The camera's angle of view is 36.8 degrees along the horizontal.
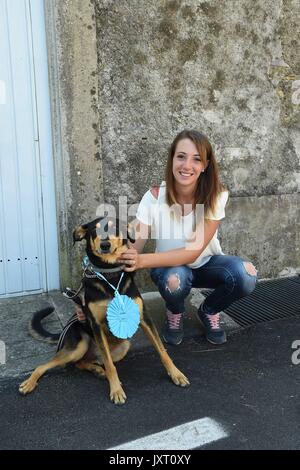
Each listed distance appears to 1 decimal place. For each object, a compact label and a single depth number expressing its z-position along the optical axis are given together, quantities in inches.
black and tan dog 103.3
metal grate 149.4
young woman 119.1
